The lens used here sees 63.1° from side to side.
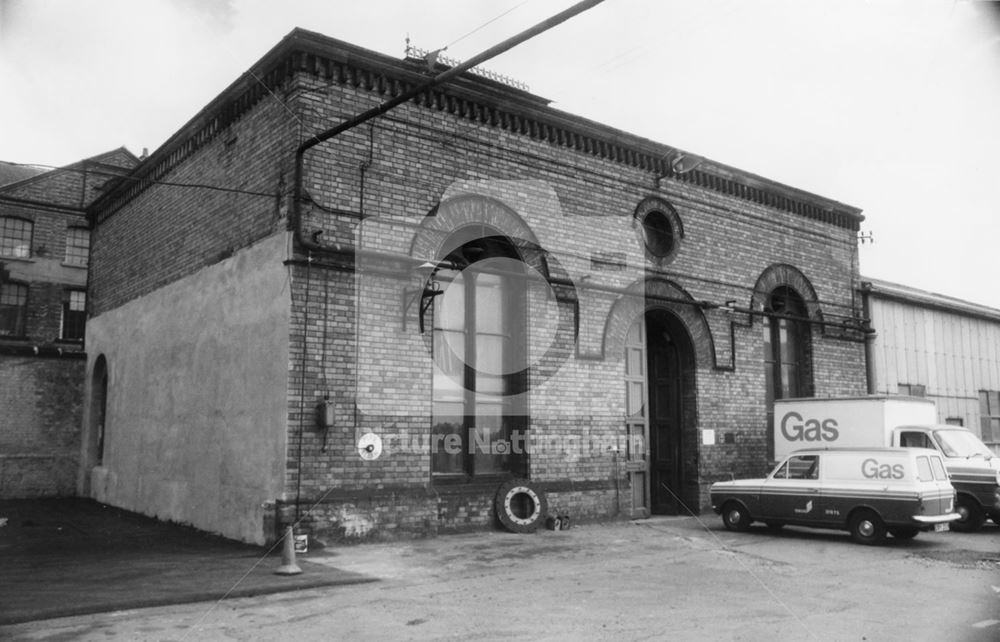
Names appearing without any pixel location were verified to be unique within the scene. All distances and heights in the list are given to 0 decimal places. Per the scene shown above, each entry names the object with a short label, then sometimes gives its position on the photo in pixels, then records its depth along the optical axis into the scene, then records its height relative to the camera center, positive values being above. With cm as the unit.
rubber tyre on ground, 1271 -127
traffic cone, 909 -147
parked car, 1196 -103
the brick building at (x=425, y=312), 1143 +193
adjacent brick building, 1942 +399
